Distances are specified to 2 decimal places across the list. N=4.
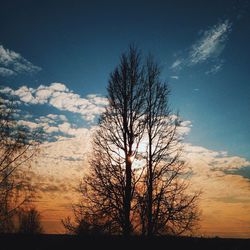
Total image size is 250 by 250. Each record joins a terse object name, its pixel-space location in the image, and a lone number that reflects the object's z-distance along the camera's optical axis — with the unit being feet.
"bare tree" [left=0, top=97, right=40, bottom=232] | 35.90
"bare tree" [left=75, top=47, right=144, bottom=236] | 33.50
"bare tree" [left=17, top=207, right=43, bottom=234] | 143.84
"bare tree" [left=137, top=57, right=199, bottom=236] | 34.24
